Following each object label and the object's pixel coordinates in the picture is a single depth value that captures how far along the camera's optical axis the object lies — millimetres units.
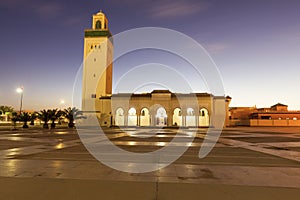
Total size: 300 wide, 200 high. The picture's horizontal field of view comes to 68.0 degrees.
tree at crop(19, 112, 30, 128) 35462
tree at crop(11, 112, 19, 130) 34344
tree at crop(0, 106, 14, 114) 59150
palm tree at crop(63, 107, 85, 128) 40128
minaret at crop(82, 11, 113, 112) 54375
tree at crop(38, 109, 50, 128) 35594
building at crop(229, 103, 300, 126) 56875
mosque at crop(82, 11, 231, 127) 49281
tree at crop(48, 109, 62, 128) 36406
